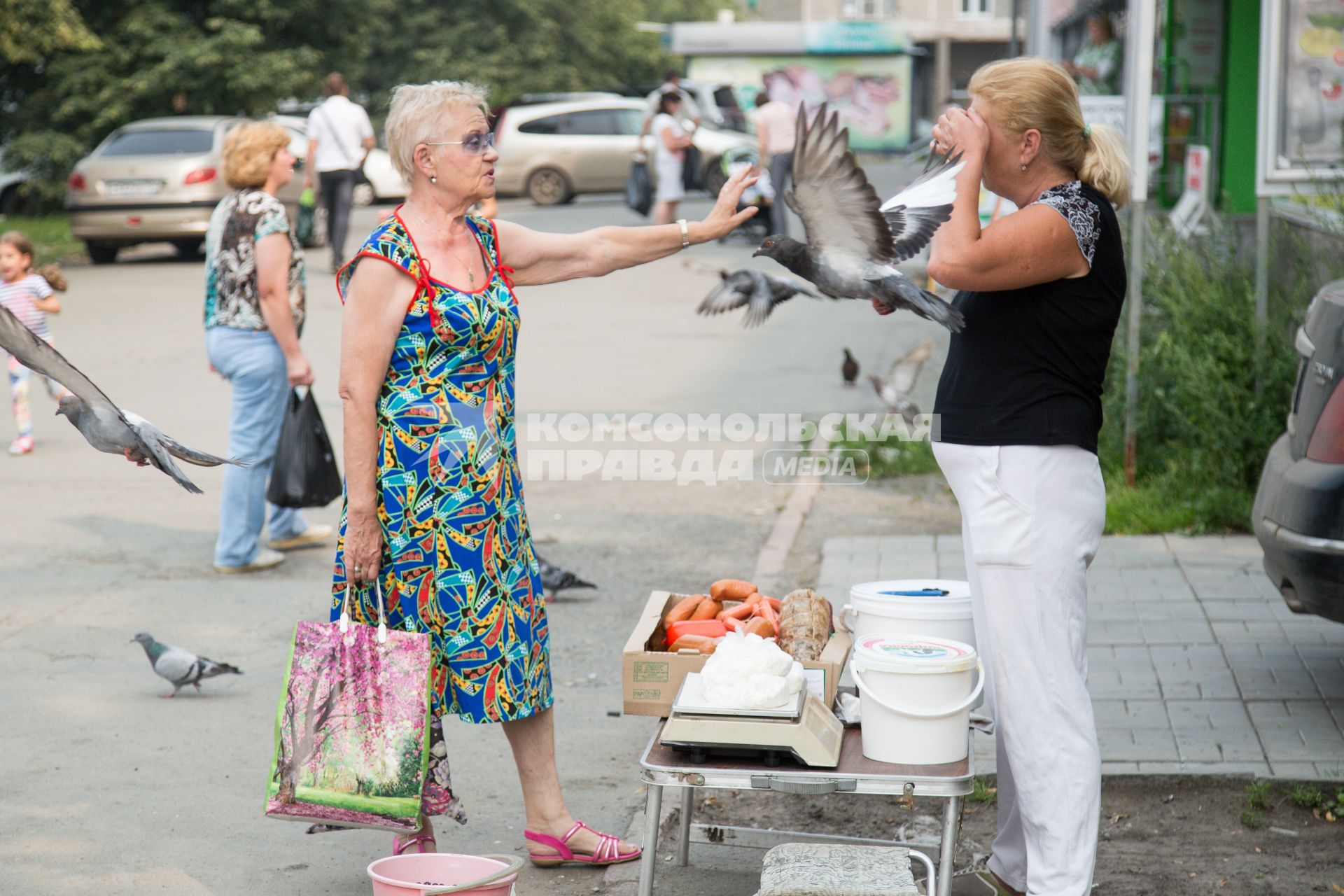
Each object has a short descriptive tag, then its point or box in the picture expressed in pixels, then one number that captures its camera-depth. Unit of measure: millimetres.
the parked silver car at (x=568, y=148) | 27312
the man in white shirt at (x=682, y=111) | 22569
